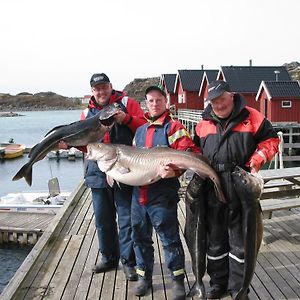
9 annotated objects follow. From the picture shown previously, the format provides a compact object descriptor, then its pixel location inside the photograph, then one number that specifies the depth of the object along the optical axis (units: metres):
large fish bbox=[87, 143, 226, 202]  3.34
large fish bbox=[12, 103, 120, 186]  3.72
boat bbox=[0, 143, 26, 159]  34.69
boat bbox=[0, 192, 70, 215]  12.79
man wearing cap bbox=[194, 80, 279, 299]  3.37
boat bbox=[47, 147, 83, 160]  32.33
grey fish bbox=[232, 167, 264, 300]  3.27
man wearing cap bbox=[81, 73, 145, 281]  3.96
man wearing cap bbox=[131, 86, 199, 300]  3.62
